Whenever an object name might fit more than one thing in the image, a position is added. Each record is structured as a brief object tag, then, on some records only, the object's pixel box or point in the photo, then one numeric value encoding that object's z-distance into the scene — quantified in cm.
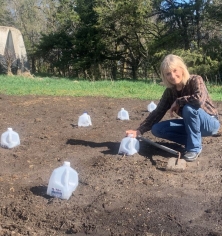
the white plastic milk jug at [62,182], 302
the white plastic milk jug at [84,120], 568
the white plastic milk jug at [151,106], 695
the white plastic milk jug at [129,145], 406
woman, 388
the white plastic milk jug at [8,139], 452
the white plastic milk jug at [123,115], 626
